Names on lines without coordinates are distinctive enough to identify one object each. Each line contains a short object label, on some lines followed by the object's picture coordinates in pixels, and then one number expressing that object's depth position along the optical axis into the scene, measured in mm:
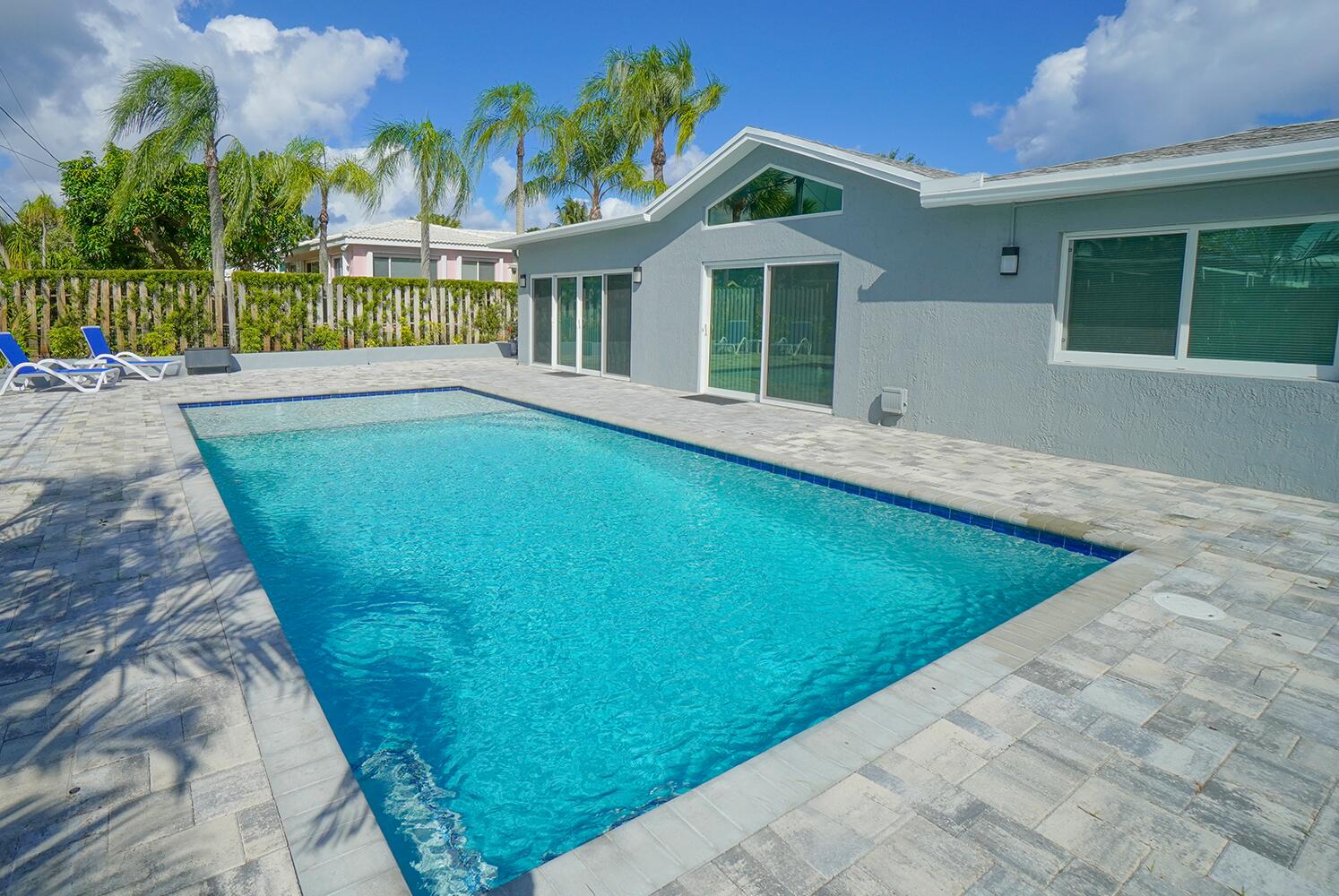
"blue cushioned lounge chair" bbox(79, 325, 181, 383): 14062
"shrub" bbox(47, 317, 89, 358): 15281
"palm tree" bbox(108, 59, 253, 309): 15398
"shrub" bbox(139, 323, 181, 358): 16438
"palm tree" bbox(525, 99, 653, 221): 22328
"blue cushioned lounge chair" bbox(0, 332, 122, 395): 12204
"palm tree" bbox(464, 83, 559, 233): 20812
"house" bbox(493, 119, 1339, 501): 6570
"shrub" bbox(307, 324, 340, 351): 18391
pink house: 27938
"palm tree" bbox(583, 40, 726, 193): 21219
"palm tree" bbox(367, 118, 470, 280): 19562
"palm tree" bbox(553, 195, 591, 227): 30734
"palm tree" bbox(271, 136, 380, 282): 20125
